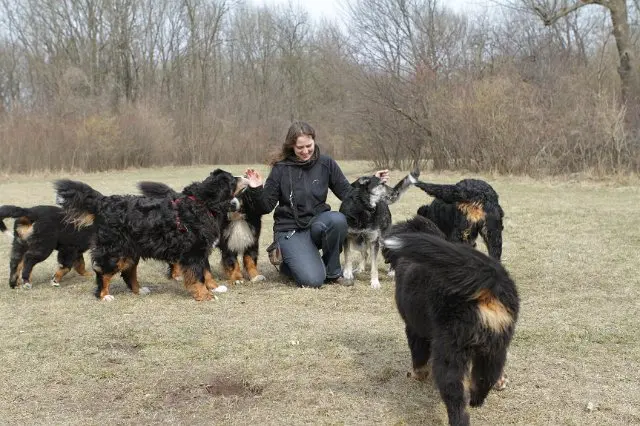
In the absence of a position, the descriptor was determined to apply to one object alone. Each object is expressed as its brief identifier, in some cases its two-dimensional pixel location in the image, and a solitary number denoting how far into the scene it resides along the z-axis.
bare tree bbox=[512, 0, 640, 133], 21.08
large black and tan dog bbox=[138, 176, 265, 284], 6.68
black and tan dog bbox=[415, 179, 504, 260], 5.93
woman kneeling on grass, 6.60
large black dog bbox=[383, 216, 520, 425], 2.86
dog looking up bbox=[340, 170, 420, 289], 6.58
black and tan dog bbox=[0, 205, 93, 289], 6.48
